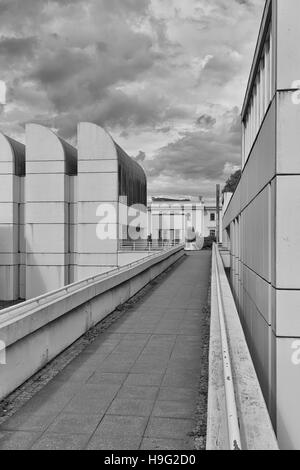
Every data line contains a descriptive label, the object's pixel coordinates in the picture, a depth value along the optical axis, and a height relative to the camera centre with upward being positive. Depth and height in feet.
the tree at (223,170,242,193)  269.40 +34.43
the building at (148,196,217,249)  213.05 +8.49
